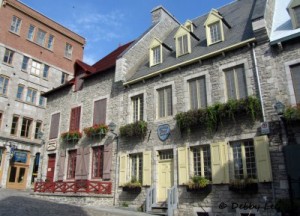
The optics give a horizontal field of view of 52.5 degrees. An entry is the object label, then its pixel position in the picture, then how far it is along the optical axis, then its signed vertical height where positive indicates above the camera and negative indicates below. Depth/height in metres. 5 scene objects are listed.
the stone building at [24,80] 23.05 +8.90
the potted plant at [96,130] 15.44 +3.04
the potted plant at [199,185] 11.02 +0.22
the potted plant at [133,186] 13.19 +0.21
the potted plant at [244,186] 9.88 +0.17
